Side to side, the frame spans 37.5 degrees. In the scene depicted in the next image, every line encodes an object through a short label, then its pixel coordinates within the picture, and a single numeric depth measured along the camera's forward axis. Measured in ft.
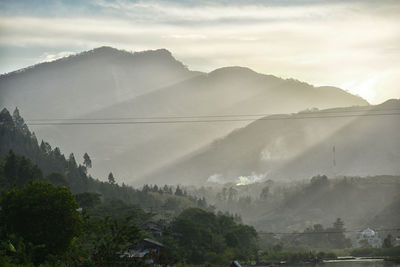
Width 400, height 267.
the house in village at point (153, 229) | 622.13
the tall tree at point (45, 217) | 275.59
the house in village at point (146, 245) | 488.72
